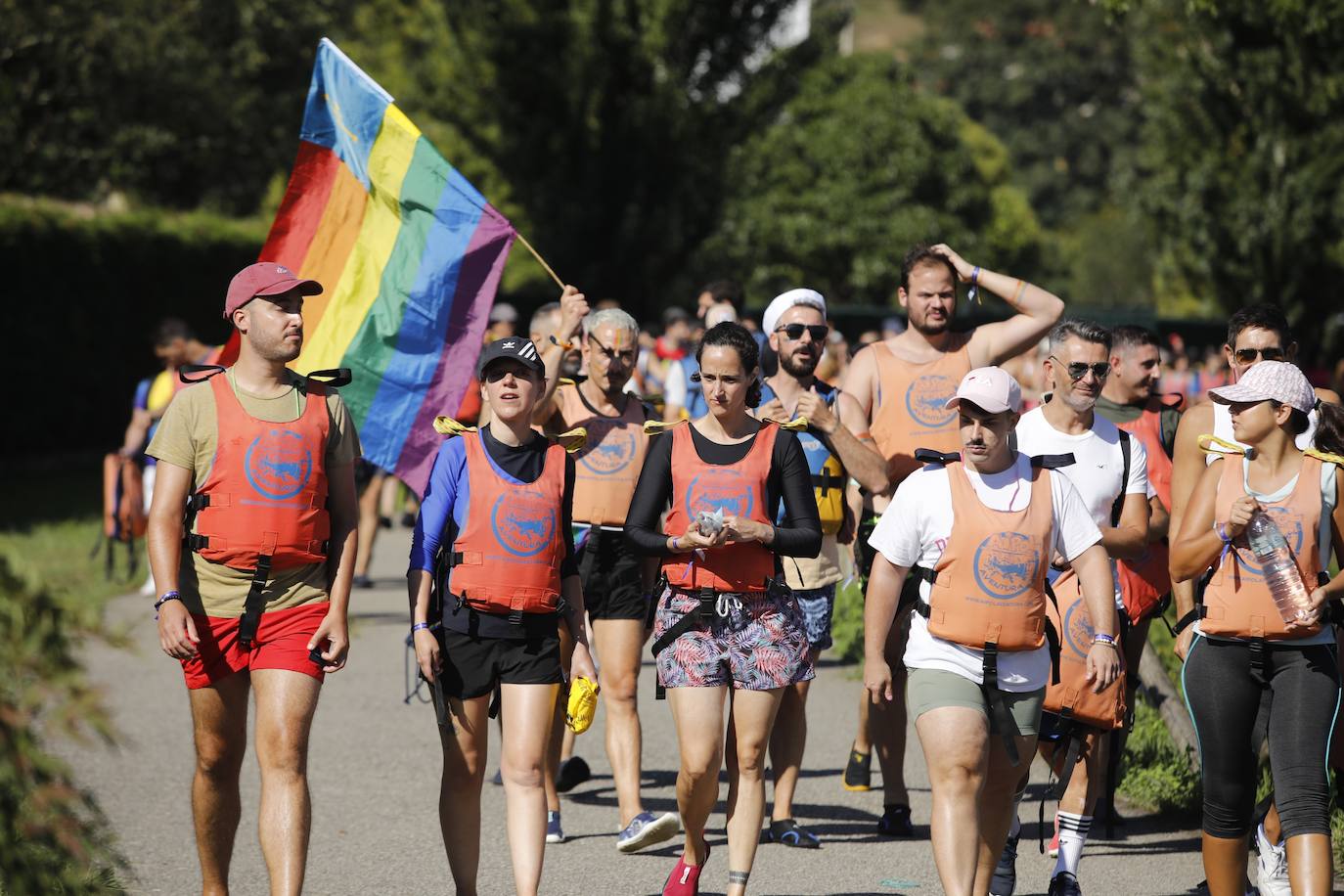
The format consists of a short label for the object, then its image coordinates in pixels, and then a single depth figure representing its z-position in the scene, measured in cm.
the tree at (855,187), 10700
